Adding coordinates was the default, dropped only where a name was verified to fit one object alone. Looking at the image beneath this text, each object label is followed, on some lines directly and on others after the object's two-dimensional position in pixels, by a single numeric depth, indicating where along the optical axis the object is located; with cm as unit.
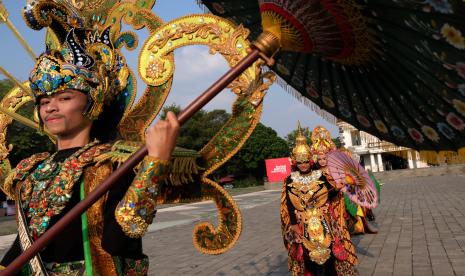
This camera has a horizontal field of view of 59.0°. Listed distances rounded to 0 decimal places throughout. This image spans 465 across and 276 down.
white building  5772
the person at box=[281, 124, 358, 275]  497
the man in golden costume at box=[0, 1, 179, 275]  175
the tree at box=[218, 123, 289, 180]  5644
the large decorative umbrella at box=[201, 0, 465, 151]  165
